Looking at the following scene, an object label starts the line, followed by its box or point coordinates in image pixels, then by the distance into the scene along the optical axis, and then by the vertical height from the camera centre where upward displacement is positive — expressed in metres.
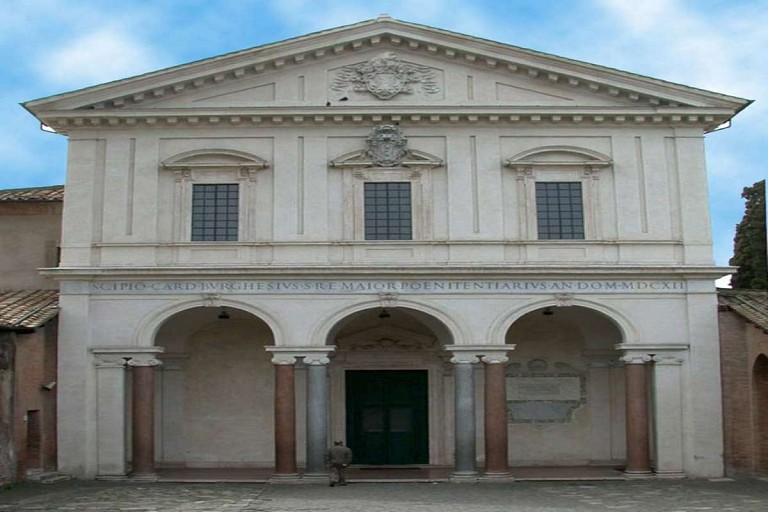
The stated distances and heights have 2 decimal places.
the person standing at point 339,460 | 23.52 -1.95
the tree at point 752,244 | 34.47 +4.16
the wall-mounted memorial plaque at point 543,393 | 27.72 -0.59
